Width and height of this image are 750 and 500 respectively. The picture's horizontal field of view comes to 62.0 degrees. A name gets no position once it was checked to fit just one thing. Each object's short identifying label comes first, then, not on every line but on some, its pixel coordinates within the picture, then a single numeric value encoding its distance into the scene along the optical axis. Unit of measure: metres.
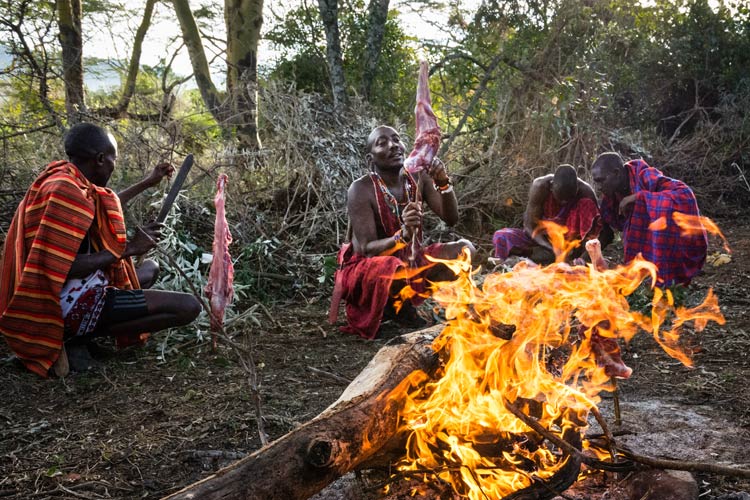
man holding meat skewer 4.71
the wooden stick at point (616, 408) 2.61
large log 1.63
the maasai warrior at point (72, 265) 3.81
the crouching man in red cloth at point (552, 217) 5.92
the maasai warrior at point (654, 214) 5.49
